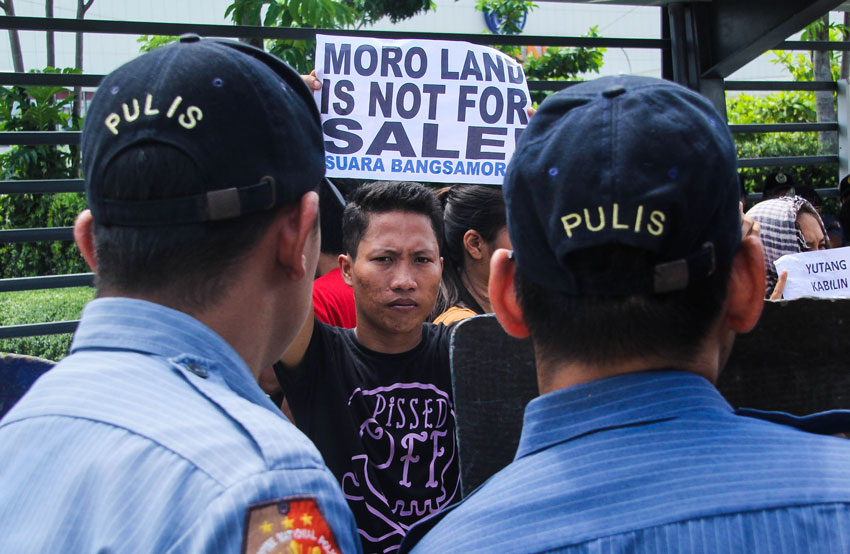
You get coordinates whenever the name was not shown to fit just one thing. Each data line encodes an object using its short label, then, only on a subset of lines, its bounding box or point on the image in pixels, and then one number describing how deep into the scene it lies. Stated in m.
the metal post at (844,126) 7.91
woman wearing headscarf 3.90
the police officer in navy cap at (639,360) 0.87
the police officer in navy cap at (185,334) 0.84
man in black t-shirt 2.03
